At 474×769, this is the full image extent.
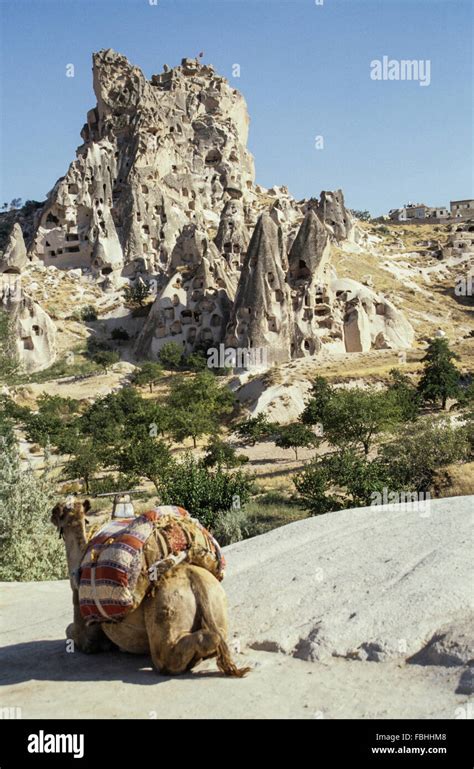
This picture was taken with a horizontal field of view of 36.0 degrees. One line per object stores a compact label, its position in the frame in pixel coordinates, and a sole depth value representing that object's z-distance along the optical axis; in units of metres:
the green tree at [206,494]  17.12
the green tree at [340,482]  18.06
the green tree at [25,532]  12.78
